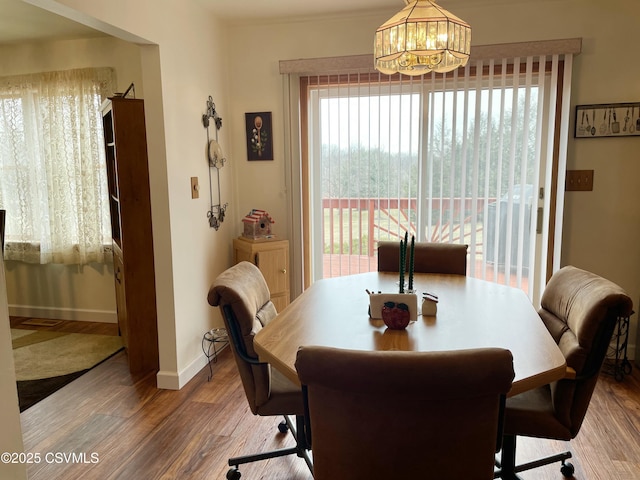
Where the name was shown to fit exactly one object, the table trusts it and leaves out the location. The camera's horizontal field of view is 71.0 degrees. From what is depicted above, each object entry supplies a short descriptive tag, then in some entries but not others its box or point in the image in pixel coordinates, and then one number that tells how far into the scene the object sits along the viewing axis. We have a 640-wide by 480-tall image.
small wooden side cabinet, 3.23
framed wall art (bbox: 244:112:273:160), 3.48
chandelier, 1.62
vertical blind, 3.06
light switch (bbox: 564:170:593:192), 3.02
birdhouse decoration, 3.34
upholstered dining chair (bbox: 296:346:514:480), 0.99
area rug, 2.83
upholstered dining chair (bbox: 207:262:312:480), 1.68
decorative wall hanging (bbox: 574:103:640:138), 2.91
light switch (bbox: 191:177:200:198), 2.94
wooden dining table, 1.35
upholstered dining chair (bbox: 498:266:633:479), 1.49
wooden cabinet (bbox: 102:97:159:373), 2.76
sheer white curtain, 3.65
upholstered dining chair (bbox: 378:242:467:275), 2.55
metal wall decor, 3.15
